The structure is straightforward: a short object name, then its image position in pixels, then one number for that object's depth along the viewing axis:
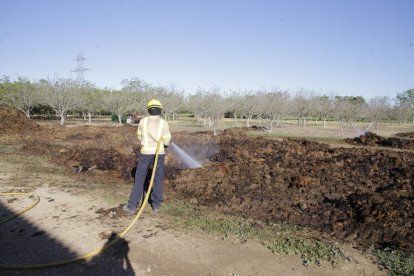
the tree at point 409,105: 37.69
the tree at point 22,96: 34.47
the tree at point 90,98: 38.72
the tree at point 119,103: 37.75
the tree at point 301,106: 36.25
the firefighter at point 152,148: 5.16
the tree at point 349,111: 33.25
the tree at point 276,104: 34.97
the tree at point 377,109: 31.11
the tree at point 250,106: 36.72
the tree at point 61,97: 32.62
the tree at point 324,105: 36.62
